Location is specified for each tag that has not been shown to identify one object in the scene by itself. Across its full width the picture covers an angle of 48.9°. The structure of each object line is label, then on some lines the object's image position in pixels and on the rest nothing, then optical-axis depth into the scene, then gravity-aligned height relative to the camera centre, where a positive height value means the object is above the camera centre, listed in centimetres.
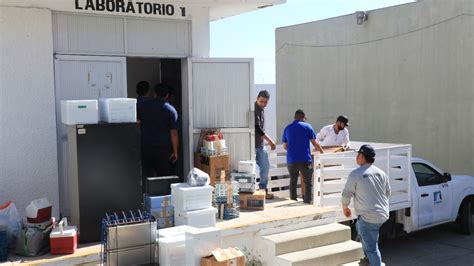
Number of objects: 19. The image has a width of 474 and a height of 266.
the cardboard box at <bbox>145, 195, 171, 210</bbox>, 636 -127
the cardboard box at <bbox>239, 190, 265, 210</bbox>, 753 -149
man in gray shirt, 651 -129
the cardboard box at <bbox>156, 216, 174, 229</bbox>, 636 -151
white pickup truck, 827 -165
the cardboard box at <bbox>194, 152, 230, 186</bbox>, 752 -98
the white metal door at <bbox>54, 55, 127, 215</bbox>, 702 +24
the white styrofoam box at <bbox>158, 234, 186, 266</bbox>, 547 -161
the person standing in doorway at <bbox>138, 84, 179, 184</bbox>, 707 -46
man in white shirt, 984 -77
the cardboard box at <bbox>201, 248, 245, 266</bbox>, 543 -169
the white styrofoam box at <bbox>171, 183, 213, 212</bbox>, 617 -119
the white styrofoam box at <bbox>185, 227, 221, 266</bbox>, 548 -155
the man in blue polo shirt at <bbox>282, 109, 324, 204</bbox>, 858 -92
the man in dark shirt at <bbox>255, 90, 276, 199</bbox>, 844 -71
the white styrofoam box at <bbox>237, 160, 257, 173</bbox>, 762 -100
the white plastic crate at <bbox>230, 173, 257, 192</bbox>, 755 -121
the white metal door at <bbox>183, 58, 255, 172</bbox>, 793 -6
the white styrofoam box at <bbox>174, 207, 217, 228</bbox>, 616 -143
